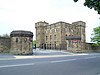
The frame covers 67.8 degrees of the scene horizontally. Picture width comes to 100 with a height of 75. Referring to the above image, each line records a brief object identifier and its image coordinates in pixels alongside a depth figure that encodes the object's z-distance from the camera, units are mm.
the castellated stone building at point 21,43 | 10629
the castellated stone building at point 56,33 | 21552
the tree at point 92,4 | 5823
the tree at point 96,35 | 20326
